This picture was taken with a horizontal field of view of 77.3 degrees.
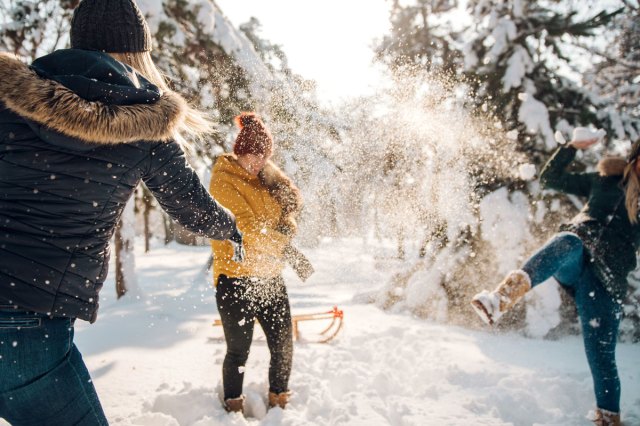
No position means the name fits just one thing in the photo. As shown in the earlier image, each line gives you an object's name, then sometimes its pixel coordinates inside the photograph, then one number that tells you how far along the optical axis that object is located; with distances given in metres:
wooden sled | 4.12
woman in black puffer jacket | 1.07
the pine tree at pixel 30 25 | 6.63
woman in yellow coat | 2.33
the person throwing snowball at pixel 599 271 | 2.29
